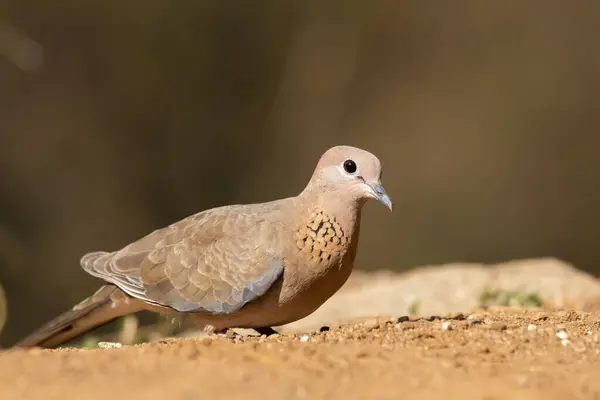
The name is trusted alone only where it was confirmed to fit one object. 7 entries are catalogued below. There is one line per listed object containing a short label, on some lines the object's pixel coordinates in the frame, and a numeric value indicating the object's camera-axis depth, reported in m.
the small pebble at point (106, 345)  8.48
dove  8.55
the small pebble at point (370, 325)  8.03
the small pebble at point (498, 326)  7.57
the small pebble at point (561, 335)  7.26
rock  12.34
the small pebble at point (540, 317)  8.49
